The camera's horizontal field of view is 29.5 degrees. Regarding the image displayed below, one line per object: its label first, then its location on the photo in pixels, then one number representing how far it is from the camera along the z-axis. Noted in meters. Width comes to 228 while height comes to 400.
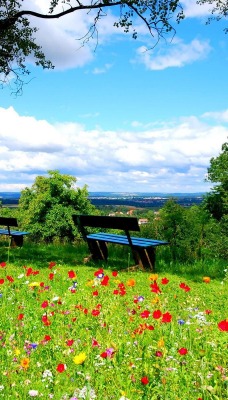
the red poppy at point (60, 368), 2.40
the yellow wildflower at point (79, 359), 2.36
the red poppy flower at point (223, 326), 2.52
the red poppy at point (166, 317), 2.92
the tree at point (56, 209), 41.03
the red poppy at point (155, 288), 3.72
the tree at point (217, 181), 44.66
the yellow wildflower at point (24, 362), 2.66
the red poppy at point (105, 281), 4.09
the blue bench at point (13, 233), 13.06
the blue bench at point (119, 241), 10.11
